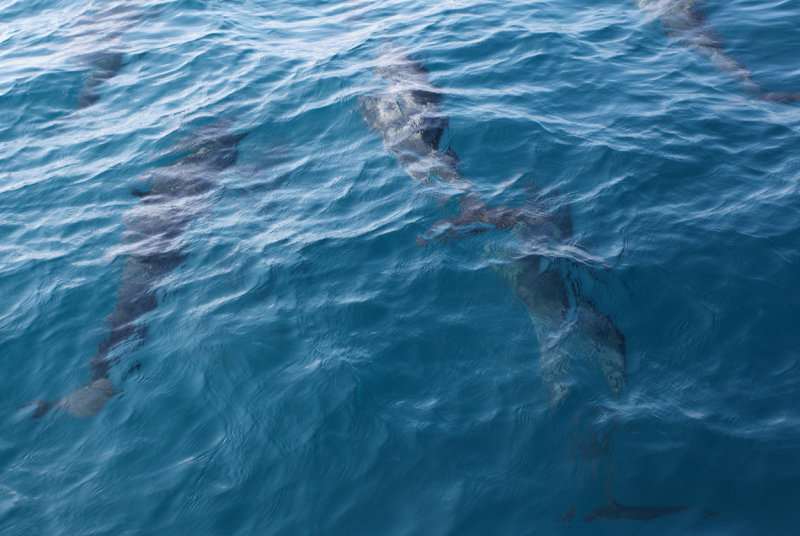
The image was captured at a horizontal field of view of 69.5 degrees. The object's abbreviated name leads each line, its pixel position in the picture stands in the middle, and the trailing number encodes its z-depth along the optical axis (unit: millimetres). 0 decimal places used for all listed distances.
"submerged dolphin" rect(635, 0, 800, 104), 8594
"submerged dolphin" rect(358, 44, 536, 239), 6828
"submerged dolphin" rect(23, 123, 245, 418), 5559
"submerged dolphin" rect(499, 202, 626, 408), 5156
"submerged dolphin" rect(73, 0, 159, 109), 10633
